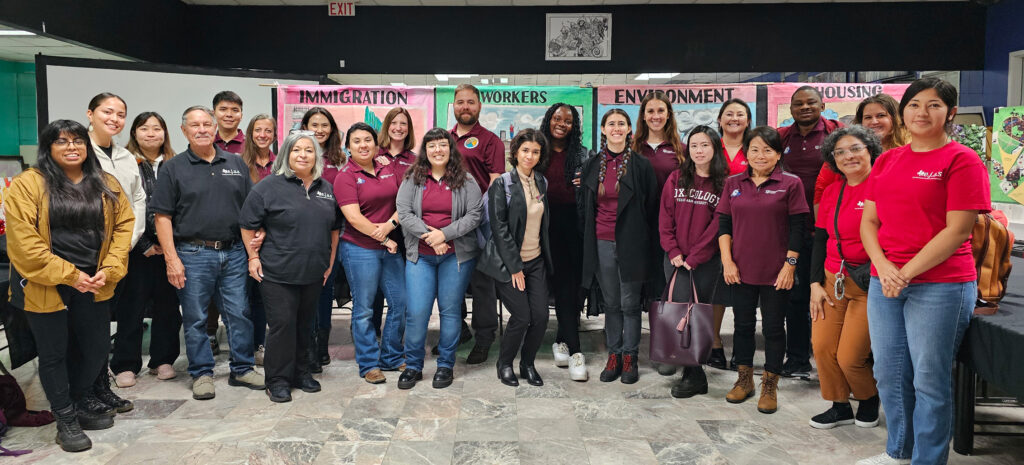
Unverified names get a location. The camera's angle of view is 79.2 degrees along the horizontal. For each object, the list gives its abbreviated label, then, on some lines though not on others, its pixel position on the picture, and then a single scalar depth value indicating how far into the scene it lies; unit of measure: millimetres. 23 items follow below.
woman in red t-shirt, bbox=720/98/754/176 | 3793
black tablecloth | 2145
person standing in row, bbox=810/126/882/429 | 2742
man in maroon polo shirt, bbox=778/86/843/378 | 3699
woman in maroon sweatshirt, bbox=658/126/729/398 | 3447
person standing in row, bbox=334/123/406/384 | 3591
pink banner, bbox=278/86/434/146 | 5504
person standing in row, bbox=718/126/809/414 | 3154
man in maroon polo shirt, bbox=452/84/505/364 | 4195
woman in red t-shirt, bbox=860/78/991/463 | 2086
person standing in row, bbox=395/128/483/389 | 3545
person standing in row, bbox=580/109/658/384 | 3600
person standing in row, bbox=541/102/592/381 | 3945
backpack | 2412
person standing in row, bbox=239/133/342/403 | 3268
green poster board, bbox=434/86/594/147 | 5492
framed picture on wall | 7324
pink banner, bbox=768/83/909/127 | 5367
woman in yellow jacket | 2637
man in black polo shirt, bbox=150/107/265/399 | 3377
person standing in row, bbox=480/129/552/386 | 3533
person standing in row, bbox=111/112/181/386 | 3510
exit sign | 7309
